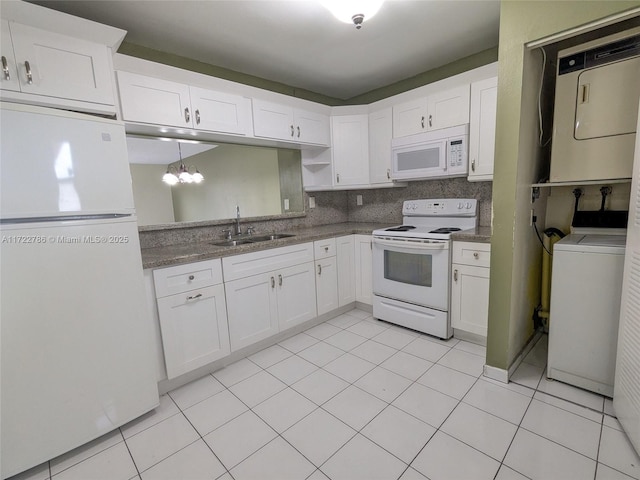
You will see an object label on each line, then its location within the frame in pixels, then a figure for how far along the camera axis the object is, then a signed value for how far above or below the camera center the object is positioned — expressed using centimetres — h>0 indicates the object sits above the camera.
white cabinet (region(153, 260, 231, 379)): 188 -73
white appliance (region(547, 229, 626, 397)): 164 -70
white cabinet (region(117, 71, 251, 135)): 191 +72
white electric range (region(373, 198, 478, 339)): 241 -60
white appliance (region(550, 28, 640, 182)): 164 +46
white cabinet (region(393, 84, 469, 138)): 248 +74
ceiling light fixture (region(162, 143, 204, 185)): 244 +26
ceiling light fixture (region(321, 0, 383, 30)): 152 +99
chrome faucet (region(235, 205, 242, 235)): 281 -20
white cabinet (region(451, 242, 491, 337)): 225 -72
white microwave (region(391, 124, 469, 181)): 249 +37
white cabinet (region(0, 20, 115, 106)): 137 +72
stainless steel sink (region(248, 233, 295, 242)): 286 -34
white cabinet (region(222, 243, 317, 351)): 223 -73
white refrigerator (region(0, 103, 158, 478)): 129 -36
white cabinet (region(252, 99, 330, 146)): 258 +73
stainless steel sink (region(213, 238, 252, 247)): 257 -34
